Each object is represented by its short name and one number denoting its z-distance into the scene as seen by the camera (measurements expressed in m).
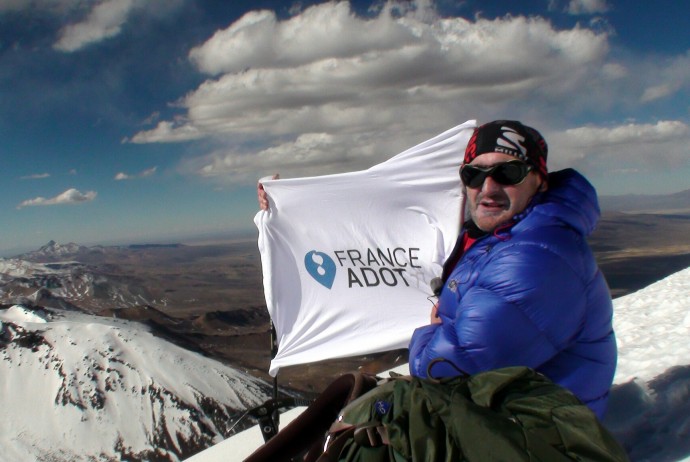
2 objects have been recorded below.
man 2.74
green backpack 2.01
